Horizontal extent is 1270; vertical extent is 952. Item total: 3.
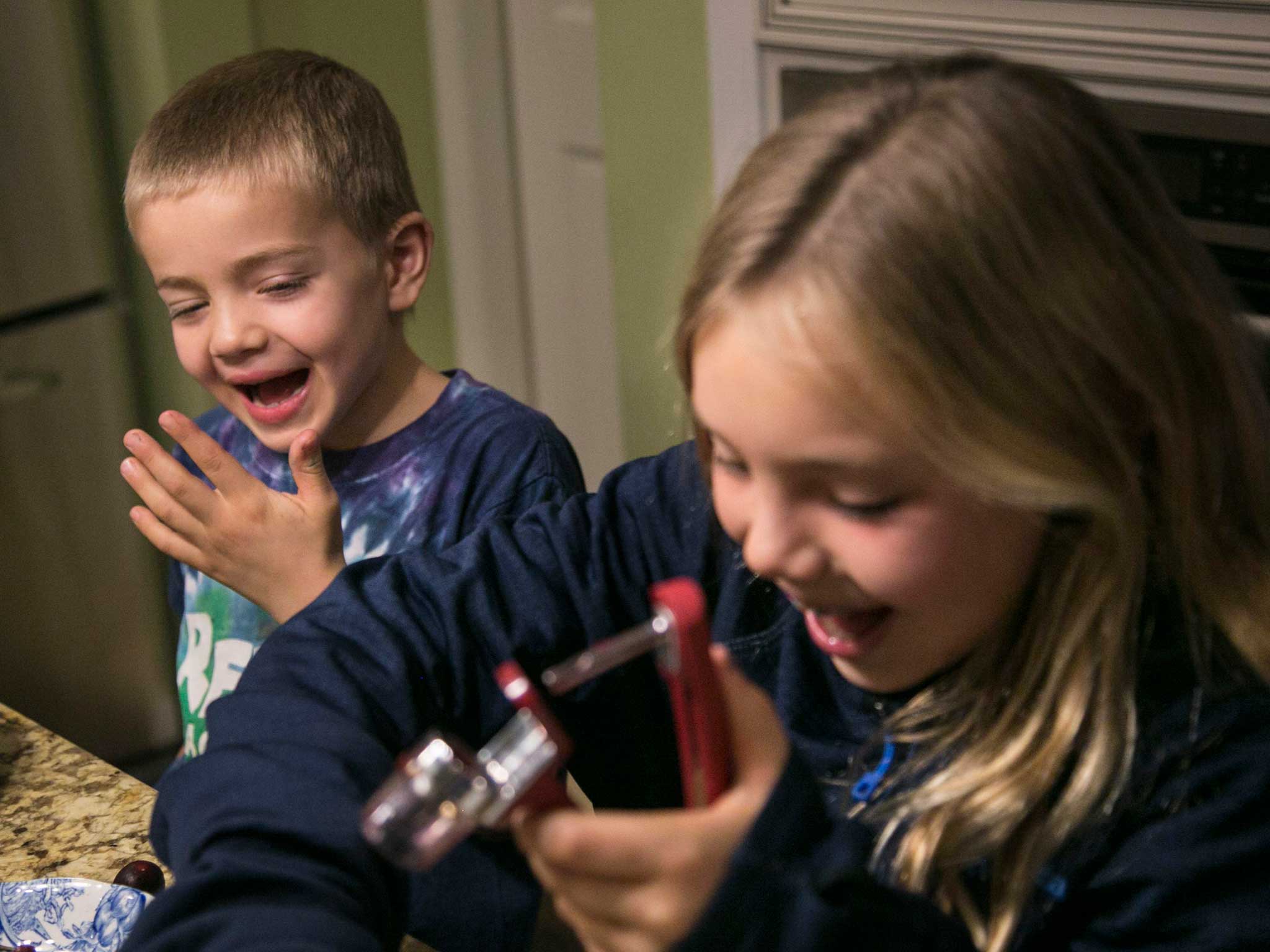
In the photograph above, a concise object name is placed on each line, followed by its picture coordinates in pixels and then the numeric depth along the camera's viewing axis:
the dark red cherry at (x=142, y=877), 0.77
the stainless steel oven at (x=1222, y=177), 1.33
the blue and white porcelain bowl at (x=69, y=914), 0.74
